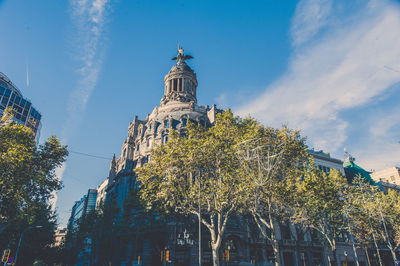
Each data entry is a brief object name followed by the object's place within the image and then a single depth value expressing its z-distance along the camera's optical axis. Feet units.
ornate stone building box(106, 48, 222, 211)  153.69
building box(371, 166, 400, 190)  241.96
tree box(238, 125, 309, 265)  77.51
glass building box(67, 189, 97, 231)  321.99
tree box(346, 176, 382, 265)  120.67
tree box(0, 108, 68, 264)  66.33
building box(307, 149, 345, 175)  171.94
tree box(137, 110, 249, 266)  78.12
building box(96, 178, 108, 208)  255.11
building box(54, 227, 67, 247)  467.93
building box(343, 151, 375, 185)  198.70
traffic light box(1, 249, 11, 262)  85.44
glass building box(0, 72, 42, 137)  190.11
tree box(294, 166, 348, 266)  97.40
